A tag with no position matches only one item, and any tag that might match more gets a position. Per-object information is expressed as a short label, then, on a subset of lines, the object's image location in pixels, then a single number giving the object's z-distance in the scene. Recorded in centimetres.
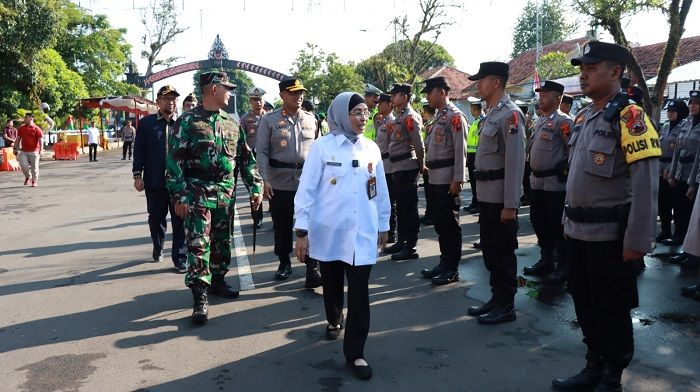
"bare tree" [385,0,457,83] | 2381
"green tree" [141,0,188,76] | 5069
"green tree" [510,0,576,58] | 6962
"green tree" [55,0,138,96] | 3528
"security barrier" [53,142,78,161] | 2541
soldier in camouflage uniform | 455
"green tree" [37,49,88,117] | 2661
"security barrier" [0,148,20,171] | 1920
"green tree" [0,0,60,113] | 2291
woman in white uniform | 355
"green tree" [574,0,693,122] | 1223
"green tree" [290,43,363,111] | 4016
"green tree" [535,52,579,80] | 3259
